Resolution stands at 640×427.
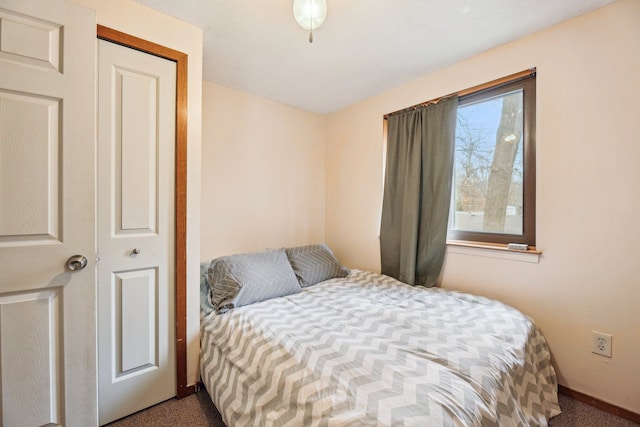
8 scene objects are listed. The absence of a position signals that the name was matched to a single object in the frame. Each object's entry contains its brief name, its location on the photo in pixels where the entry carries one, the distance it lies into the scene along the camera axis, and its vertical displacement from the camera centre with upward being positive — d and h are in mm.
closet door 1412 -120
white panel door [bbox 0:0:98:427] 1092 -23
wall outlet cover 1512 -727
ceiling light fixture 1371 +1009
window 1832 +338
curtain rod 1786 +908
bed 940 -631
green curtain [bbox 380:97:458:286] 2150 +187
